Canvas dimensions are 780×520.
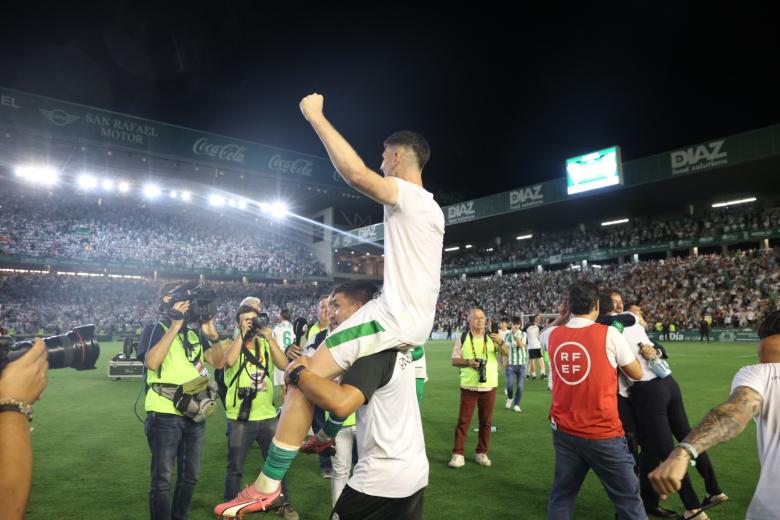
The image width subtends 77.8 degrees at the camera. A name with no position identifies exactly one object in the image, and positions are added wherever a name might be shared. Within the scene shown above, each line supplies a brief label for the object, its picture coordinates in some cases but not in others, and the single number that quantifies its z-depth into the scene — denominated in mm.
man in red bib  3717
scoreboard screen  32281
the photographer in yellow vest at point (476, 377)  7227
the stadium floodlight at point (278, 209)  52875
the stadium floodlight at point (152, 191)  45431
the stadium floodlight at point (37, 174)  40219
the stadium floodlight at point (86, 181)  42500
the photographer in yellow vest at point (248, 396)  4992
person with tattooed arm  2098
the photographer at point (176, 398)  4168
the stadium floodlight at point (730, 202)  36312
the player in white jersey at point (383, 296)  2342
